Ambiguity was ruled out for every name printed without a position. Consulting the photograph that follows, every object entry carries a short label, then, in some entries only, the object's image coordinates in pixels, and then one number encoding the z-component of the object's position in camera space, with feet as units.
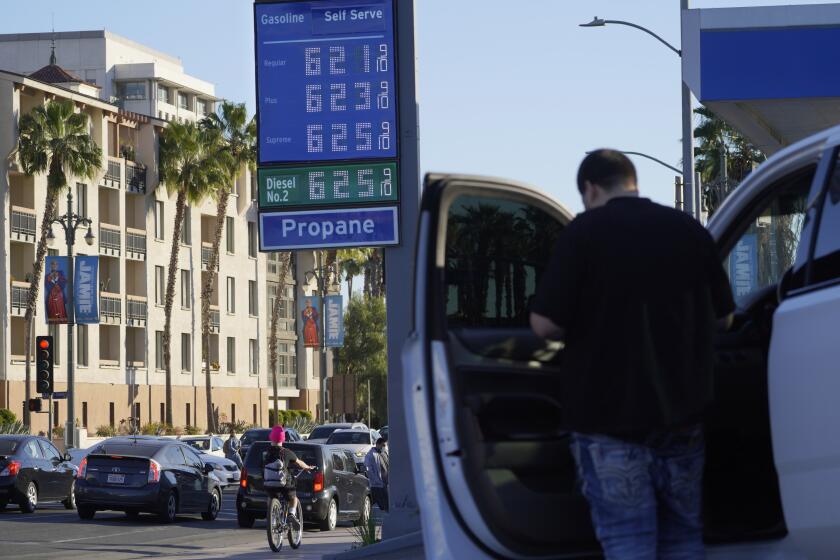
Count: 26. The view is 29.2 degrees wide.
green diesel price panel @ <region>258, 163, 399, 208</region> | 55.31
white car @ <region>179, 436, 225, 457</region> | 178.29
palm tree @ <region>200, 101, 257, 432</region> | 226.99
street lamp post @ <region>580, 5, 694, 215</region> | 91.09
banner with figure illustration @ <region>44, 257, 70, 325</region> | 168.96
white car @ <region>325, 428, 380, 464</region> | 144.05
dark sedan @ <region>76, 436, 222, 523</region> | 98.58
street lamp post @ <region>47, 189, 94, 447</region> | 162.09
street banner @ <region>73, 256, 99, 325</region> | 169.89
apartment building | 205.98
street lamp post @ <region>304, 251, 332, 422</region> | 234.76
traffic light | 142.31
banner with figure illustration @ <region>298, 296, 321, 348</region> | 234.99
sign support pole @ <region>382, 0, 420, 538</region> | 53.42
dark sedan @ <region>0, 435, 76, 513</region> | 103.65
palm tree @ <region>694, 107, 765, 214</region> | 155.12
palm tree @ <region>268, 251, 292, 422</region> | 269.44
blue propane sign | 55.36
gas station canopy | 69.56
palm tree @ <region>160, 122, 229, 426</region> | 225.97
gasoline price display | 54.85
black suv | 96.58
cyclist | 80.74
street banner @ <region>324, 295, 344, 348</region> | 228.43
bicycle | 78.38
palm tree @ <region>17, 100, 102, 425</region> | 199.82
